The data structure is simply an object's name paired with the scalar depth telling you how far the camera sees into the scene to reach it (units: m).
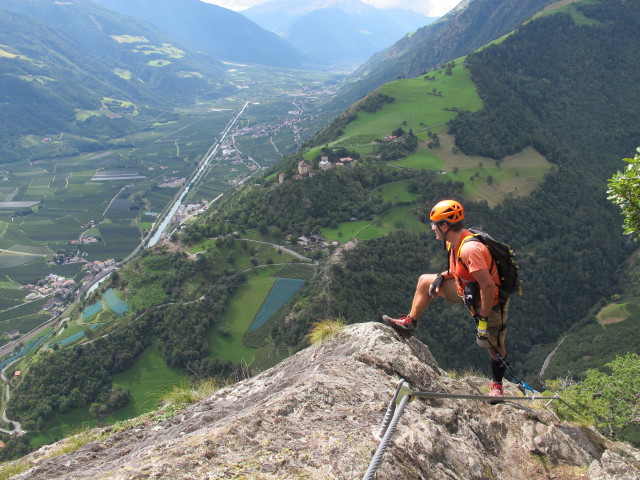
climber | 5.72
